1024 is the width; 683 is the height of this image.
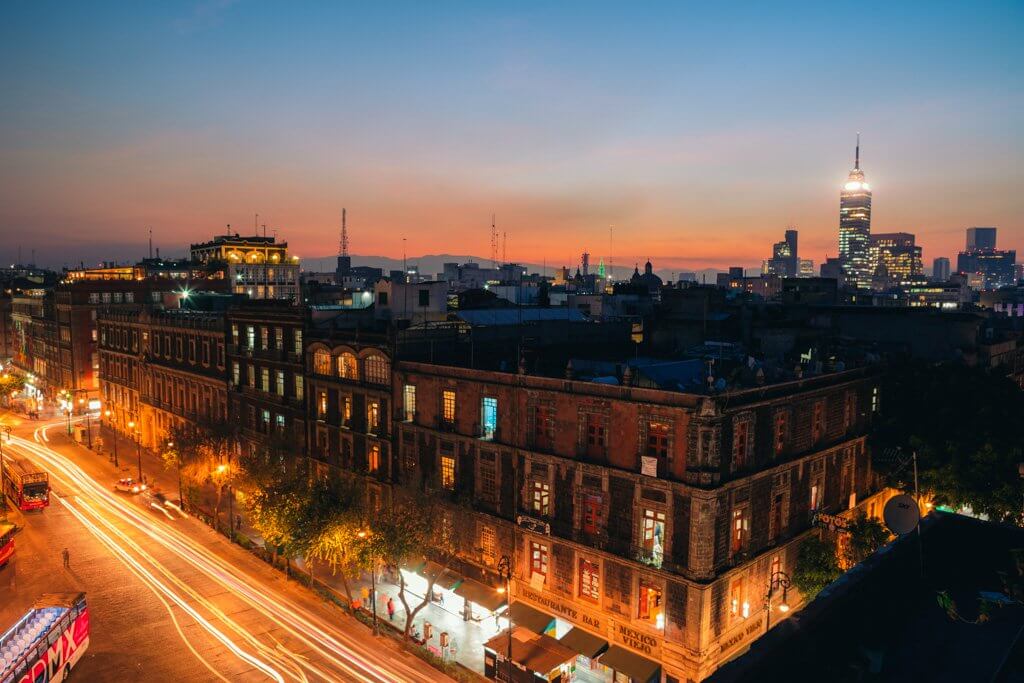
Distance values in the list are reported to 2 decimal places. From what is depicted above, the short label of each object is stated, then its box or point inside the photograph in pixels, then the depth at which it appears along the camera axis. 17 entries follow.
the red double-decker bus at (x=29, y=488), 56.16
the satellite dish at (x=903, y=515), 20.00
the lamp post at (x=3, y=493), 54.53
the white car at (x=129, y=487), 62.89
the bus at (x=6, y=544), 44.97
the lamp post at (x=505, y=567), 37.69
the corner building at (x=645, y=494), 31.94
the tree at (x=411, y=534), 35.91
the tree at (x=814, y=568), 36.28
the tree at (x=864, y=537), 38.59
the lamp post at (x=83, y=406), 102.94
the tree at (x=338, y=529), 36.66
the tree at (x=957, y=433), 37.38
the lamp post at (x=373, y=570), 36.30
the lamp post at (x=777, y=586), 35.56
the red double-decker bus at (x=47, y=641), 27.67
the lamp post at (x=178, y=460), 56.00
